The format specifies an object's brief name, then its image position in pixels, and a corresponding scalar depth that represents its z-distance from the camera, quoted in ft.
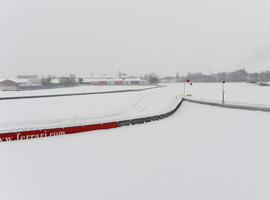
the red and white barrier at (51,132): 47.37
